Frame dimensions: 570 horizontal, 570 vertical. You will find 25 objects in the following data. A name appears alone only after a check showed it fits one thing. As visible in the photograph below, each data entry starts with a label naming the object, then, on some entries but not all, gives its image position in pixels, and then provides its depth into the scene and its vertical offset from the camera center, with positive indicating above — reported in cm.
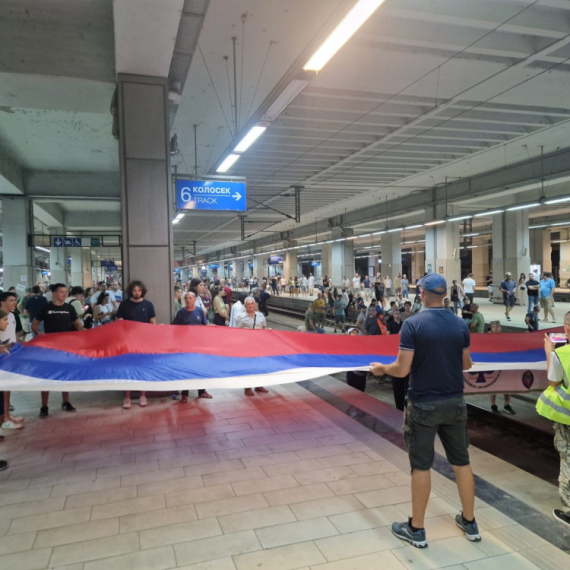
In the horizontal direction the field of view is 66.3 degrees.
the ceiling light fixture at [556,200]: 1355 +242
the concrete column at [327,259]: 3625 +161
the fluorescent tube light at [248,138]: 639 +218
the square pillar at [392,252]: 3100 +182
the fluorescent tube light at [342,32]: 359 +221
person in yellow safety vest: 370 -113
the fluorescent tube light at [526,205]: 1486 +250
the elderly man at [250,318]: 700 -62
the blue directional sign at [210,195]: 988 +196
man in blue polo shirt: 320 -88
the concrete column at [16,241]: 1511 +143
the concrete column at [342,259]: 3319 +146
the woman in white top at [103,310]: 927 -65
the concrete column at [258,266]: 4737 +145
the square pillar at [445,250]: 2309 +144
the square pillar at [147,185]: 702 +157
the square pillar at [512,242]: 2278 +181
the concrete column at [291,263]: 4159 +150
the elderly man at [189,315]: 679 -55
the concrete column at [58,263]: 2378 +101
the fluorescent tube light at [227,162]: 780 +223
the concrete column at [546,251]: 3538 +203
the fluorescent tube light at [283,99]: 487 +218
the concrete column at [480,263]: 4164 +134
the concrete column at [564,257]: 3444 +149
